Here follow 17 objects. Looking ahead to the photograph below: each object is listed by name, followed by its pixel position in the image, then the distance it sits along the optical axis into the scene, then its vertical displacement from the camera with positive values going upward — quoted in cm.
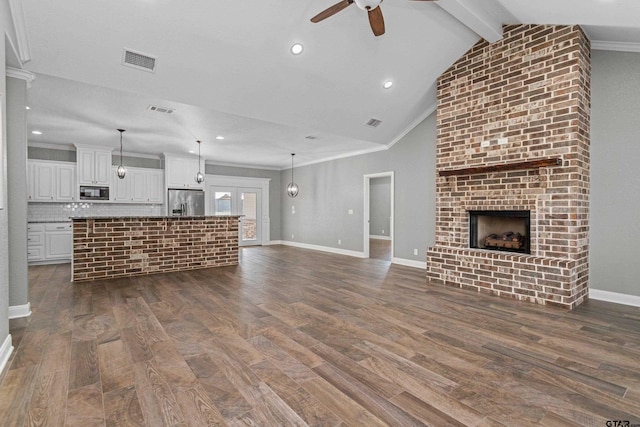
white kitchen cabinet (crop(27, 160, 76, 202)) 661 +67
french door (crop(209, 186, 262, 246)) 956 +14
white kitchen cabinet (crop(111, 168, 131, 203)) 748 +56
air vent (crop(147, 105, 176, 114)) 463 +153
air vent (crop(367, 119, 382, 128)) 563 +158
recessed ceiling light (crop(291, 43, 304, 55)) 364 +188
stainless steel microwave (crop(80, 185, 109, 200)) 709 +44
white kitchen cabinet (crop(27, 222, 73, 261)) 633 -58
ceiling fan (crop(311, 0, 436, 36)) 259 +170
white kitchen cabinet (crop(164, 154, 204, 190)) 813 +108
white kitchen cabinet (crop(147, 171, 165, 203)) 808 +64
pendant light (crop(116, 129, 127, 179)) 640 +81
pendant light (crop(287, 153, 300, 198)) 862 +58
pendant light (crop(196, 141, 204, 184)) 794 +86
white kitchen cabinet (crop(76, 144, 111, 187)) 700 +107
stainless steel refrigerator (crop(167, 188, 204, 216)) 827 +26
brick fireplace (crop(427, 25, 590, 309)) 370 +66
